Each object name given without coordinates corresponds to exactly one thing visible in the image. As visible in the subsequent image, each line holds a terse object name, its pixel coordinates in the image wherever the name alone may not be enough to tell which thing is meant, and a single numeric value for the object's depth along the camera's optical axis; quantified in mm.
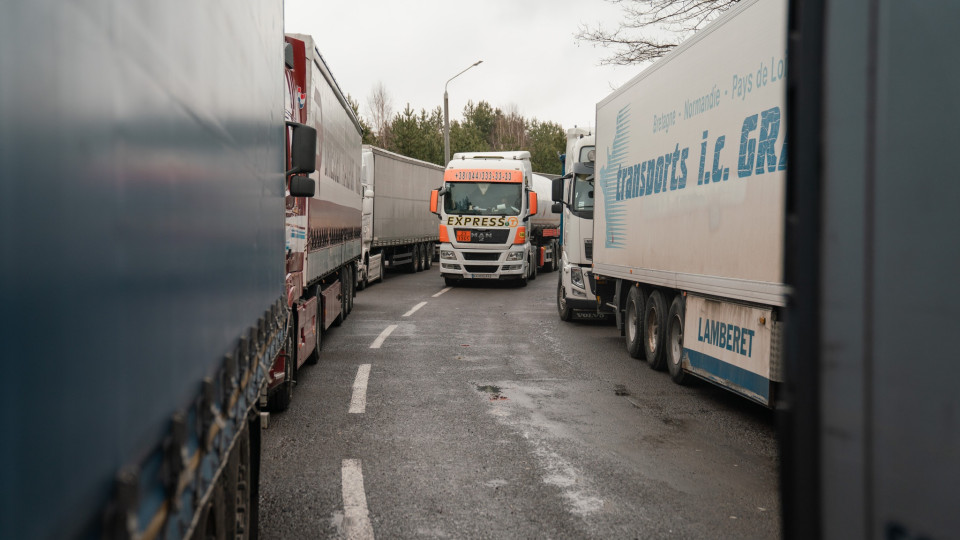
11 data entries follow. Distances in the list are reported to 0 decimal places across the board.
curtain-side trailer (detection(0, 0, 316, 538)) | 1320
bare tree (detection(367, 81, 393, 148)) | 76188
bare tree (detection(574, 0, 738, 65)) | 20891
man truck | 25938
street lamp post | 41000
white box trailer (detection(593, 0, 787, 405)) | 7645
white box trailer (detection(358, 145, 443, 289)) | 26891
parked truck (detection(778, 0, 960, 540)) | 1614
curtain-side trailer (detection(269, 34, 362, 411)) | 9109
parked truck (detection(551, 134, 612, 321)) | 16688
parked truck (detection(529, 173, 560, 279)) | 33625
